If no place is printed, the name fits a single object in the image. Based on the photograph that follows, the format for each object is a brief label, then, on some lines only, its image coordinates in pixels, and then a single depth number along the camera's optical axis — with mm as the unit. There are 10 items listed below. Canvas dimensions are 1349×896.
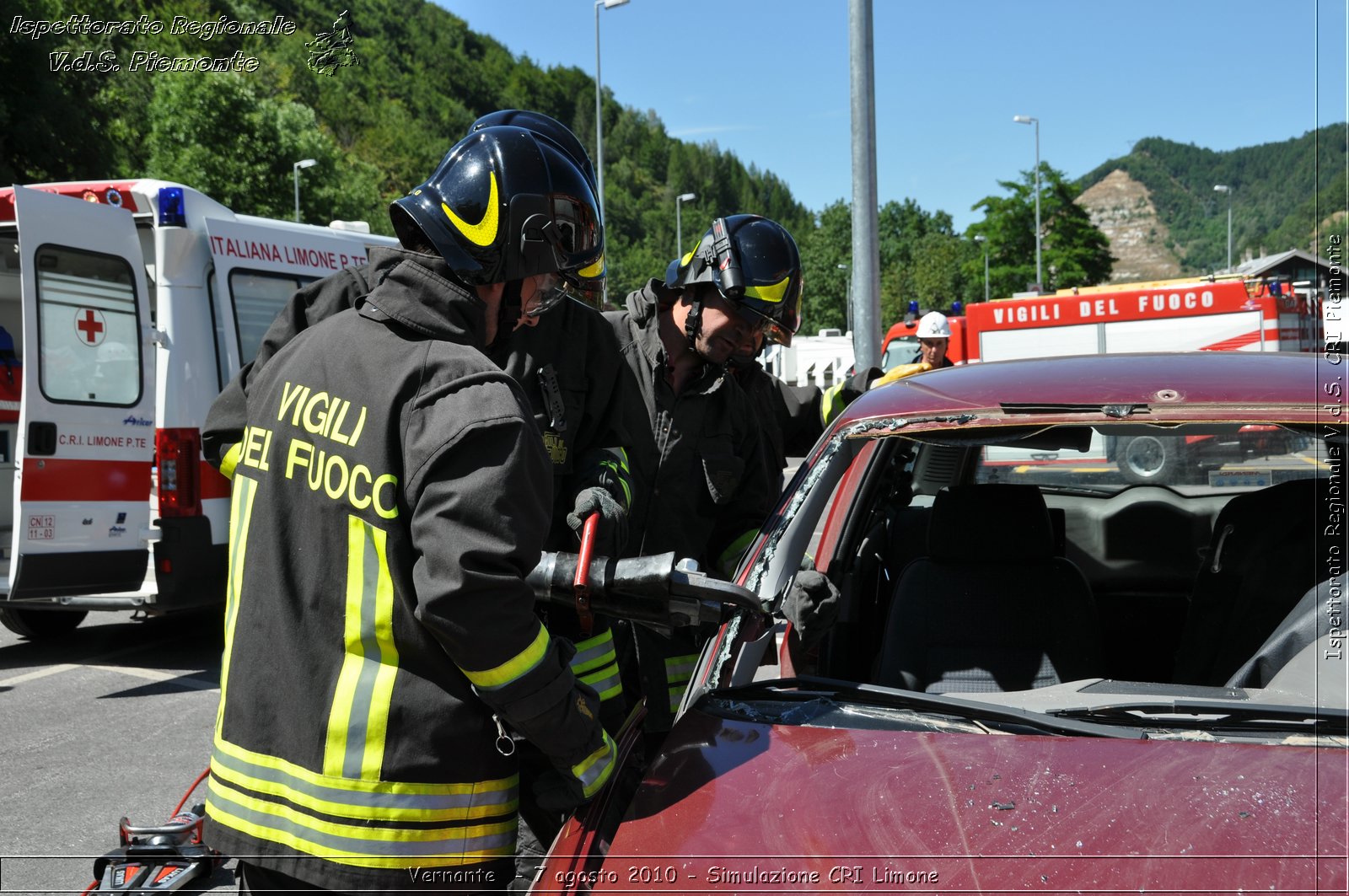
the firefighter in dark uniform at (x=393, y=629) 1530
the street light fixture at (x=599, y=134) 22012
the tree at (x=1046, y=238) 57875
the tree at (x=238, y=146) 32031
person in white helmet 7215
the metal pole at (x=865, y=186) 7570
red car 1404
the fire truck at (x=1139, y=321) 14219
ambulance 5422
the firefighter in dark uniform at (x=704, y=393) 3057
